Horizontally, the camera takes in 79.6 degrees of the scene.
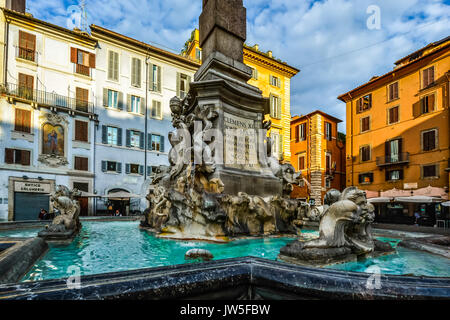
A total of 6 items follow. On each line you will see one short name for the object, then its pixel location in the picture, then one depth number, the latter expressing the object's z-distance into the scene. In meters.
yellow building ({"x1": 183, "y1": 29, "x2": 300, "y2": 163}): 31.12
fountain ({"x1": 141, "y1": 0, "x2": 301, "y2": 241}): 5.34
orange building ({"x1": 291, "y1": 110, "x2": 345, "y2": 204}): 33.91
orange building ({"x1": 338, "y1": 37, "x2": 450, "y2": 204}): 23.53
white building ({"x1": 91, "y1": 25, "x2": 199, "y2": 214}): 24.38
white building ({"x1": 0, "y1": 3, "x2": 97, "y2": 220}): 20.33
